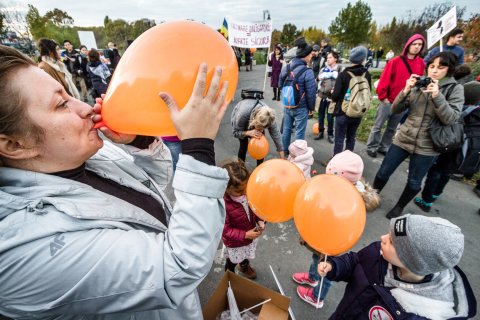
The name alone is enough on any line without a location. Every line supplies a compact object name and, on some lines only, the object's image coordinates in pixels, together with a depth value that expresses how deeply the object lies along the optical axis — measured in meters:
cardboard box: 1.82
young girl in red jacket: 2.09
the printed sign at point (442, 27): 4.28
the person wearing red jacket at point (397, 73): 4.20
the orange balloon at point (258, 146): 3.73
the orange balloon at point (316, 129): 6.14
